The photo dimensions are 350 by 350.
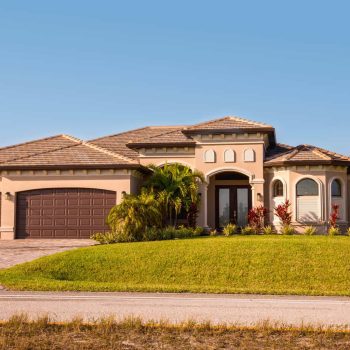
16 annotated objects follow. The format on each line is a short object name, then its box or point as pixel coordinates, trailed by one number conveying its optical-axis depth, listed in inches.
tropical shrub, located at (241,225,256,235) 1027.5
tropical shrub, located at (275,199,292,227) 1040.8
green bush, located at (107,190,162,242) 925.8
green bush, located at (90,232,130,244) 914.7
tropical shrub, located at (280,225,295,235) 1013.8
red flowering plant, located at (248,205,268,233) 1051.3
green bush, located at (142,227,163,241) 929.5
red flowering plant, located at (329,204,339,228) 1025.1
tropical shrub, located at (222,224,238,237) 999.6
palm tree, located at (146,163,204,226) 1061.8
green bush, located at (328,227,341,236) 975.0
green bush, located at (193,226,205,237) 1025.2
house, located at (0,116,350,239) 1069.1
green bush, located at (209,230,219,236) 1017.5
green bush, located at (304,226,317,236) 992.9
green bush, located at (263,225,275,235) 1032.8
